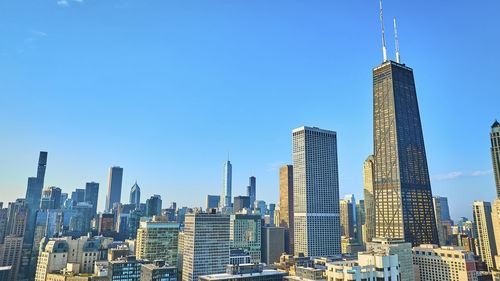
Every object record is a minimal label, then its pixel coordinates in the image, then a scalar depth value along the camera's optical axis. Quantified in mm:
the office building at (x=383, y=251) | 141250
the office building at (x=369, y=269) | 129125
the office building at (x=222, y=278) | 196688
